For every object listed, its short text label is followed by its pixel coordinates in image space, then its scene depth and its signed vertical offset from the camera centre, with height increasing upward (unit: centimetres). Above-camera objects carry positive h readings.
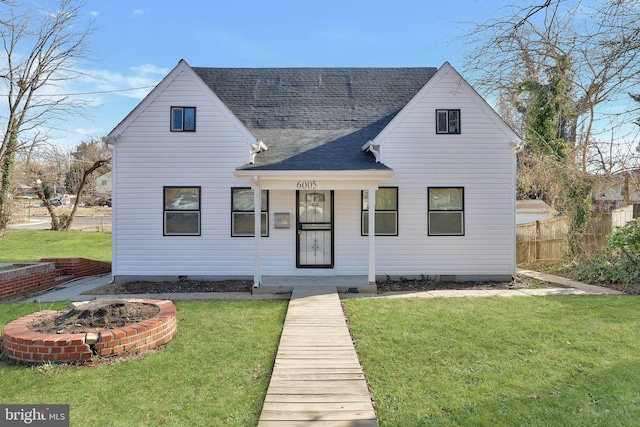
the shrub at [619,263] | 927 -113
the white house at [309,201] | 1005 +53
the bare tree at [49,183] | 2141 +217
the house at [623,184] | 1194 +130
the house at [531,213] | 2052 +46
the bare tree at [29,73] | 1302 +519
